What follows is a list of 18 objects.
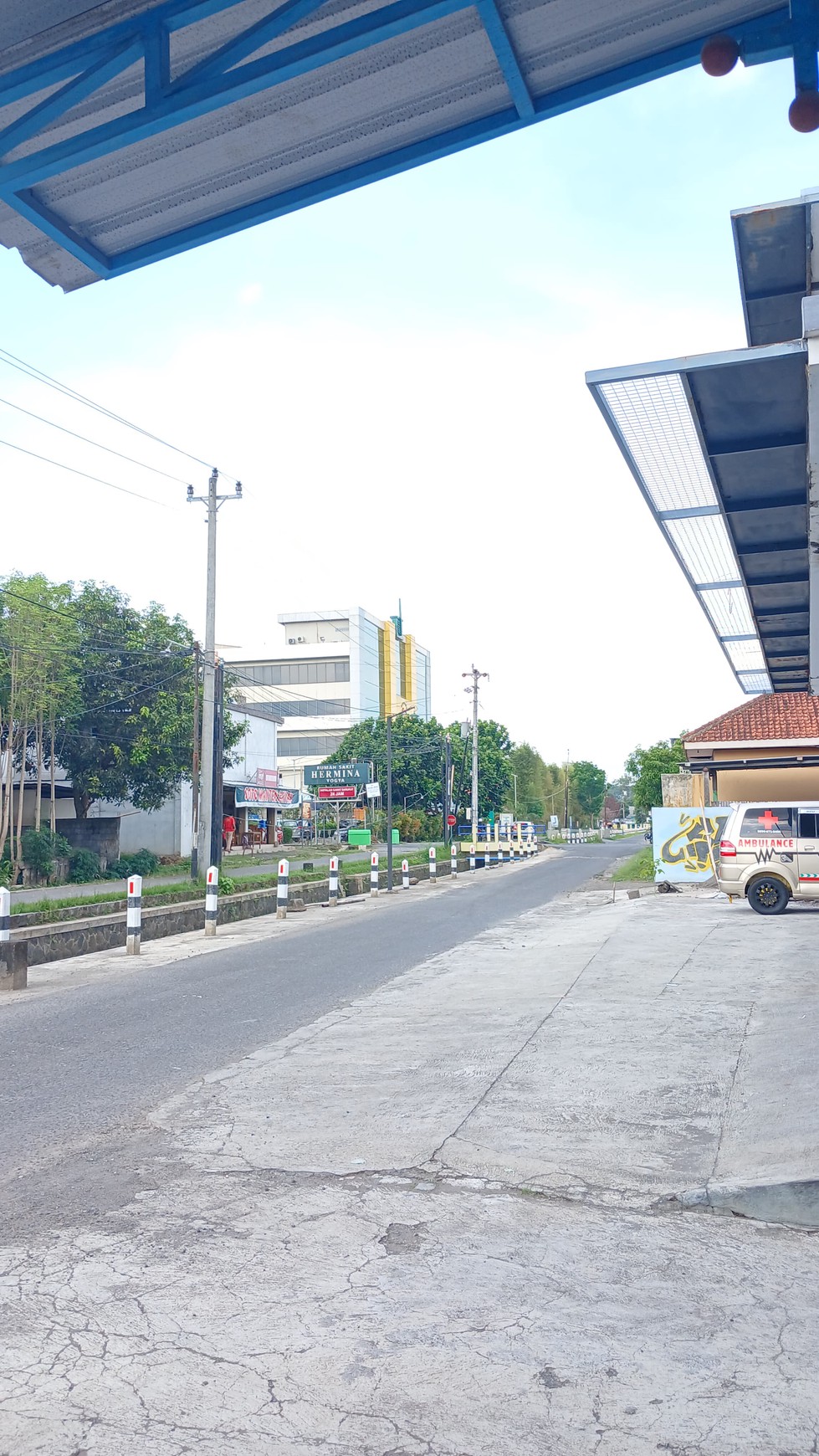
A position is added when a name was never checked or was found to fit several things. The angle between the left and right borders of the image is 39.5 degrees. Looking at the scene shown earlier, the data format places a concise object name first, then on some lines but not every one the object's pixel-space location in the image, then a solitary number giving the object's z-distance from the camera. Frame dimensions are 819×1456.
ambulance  18.73
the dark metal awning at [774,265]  5.45
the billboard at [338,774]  62.16
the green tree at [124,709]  41.91
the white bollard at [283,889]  21.77
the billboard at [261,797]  60.16
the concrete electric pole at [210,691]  28.70
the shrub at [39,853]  36.78
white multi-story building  99.75
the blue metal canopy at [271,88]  4.24
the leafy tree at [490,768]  73.56
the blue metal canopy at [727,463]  5.41
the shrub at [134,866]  41.34
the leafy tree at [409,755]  72.56
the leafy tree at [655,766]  64.62
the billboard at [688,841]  25.62
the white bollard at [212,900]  18.48
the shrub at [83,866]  38.59
